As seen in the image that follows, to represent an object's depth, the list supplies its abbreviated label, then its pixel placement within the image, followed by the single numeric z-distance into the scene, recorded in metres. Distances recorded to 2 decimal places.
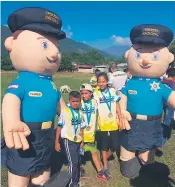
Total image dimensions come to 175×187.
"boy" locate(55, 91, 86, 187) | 2.27
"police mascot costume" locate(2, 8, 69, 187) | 1.92
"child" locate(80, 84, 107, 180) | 2.53
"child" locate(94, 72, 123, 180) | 2.64
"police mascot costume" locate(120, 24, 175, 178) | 2.36
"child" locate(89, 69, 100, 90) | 2.84
